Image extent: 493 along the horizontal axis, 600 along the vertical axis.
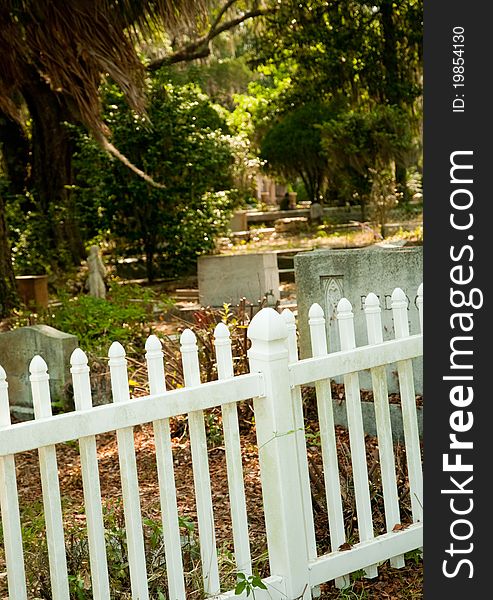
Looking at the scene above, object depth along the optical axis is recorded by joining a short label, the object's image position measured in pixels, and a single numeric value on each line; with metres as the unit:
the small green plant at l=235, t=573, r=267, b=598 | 3.38
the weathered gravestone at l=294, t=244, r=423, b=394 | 6.11
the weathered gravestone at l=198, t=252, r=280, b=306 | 12.41
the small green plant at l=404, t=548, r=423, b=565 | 4.07
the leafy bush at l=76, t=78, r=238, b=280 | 15.23
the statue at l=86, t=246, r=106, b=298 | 13.03
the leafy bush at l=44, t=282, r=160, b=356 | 8.25
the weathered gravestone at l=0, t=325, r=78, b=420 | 7.18
